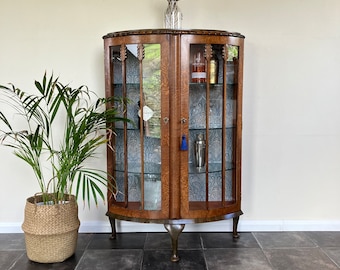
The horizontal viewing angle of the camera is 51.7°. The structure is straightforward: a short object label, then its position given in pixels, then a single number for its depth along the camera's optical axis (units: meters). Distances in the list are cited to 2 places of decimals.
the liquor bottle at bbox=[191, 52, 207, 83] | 2.31
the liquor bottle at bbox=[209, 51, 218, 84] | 2.34
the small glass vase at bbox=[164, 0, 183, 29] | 2.53
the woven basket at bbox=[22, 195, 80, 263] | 2.25
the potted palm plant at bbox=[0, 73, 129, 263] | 2.25
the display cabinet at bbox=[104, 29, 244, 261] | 2.28
